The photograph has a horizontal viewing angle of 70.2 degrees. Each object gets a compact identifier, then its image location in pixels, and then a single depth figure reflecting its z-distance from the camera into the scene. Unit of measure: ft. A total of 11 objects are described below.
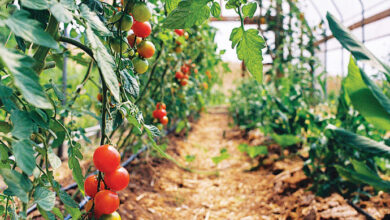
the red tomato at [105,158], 1.60
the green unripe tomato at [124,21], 1.66
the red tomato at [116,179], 1.70
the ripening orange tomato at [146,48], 2.02
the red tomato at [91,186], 1.77
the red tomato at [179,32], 4.42
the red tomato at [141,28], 1.90
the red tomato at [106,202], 1.63
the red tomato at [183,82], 5.95
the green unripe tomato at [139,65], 2.02
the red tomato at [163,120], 4.54
